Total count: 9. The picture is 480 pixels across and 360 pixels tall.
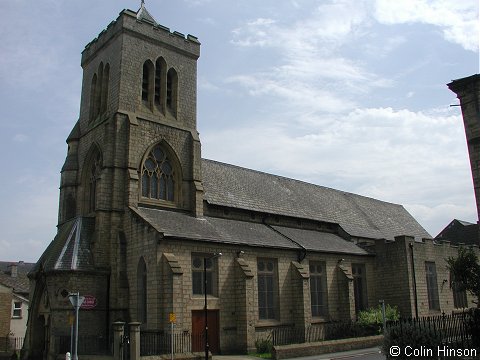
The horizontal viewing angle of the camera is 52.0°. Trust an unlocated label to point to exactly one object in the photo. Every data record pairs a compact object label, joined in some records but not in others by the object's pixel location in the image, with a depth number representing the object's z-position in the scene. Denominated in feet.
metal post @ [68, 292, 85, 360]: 54.58
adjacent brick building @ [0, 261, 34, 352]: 136.67
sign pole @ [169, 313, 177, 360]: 70.11
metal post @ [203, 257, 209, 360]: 69.05
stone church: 83.25
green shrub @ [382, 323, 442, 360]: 52.39
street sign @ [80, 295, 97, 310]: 82.73
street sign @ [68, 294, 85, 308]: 54.55
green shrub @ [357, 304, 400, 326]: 102.53
